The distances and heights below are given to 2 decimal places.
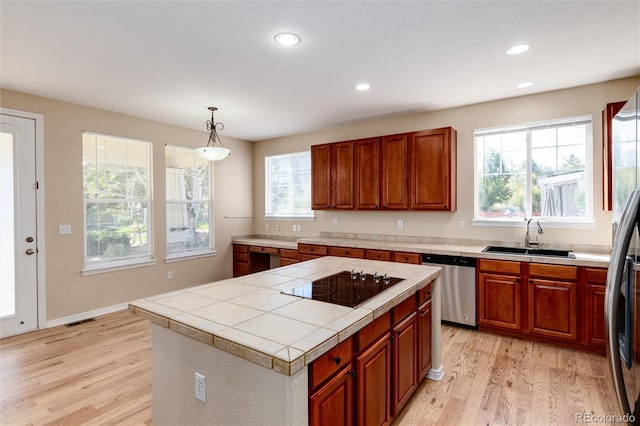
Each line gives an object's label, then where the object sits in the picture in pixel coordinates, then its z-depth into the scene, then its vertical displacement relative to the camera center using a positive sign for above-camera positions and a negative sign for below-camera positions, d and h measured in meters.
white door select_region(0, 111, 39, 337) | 3.51 -0.13
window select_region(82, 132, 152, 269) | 4.20 +0.18
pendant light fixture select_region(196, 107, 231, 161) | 3.82 +0.71
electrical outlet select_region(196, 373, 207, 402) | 1.48 -0.79
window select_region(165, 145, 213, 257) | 5.09 +0.17
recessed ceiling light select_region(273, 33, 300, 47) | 2.44 +1.31
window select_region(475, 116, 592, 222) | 3.56 +0.45
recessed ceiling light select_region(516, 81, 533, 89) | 3.38 +1.31
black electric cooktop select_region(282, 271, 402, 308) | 1.82 -0.47
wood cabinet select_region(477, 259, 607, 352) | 3.02 -0.90
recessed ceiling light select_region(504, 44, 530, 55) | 2.62 +1.30
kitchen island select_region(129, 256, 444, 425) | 1.22 -0.52
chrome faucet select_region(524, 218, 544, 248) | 3.70 -0.36
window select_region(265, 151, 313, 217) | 5.79 +0.49
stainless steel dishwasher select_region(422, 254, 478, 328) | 3.61 -0.87
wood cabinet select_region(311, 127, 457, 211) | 4.09 +0.53
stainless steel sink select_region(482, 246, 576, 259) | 3.56 -0.46
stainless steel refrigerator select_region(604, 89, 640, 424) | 1.28 -0.41
